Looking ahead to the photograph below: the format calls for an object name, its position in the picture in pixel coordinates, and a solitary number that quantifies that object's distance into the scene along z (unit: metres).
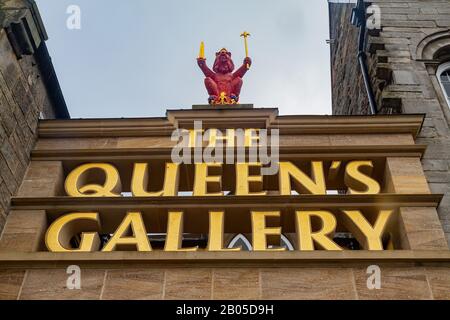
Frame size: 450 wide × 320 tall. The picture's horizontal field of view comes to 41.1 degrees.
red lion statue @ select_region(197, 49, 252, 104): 13.32
